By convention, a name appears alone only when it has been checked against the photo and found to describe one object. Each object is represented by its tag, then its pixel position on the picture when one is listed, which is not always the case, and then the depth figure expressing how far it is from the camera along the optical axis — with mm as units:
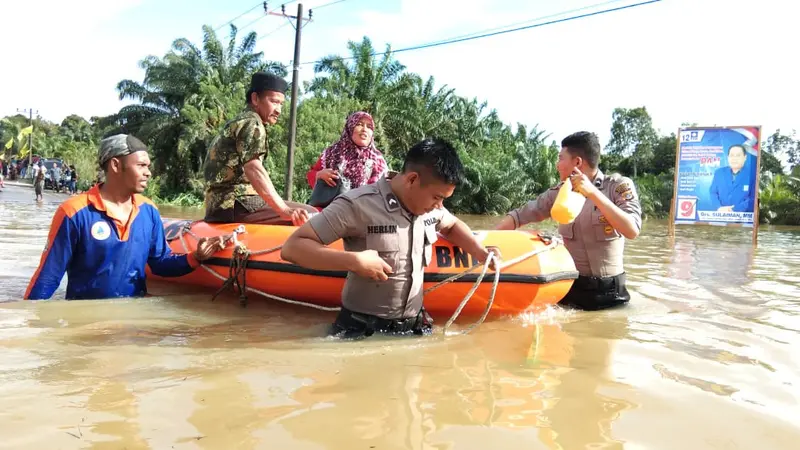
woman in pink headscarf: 4875
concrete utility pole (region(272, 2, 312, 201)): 15117
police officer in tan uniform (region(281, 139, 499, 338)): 2730
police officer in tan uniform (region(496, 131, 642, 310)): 4152
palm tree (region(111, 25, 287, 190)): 23469
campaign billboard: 11820
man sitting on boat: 4227
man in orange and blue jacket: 3422
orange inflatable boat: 3834
